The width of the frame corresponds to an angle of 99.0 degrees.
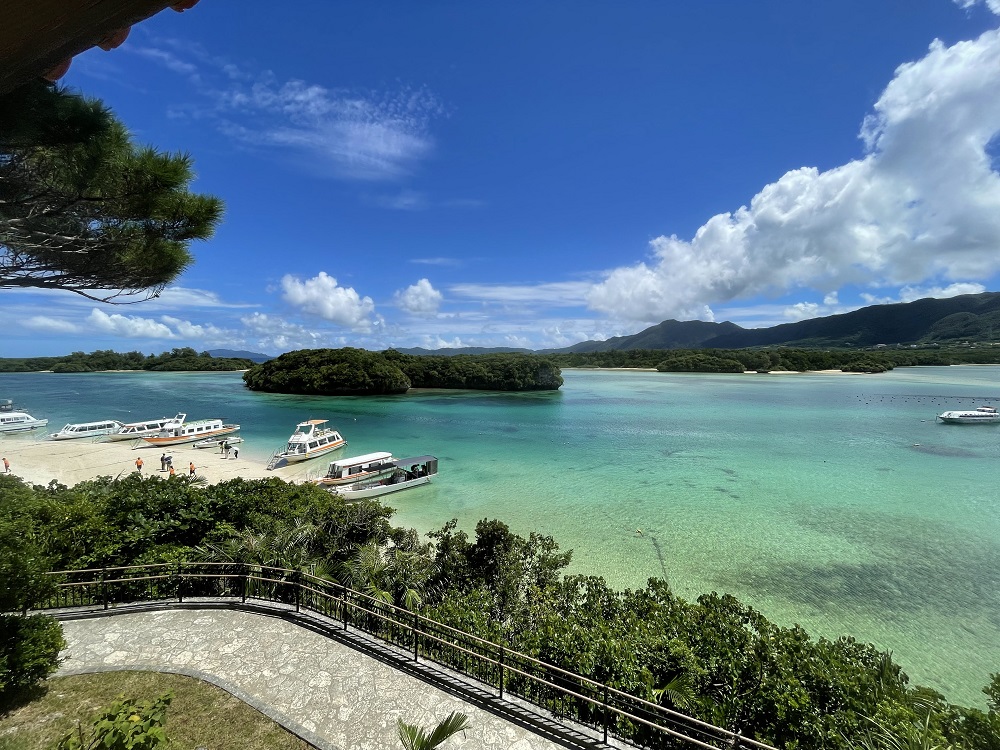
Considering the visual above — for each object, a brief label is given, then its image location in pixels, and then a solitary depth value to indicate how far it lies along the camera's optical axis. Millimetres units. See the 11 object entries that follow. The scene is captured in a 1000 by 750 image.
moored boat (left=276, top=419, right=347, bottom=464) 27828
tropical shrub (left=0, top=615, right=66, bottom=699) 4938
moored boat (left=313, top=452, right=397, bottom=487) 21939
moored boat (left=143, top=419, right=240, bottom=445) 33281
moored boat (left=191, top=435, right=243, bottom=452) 31809
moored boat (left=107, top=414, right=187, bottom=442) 35219
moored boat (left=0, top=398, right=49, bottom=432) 37156
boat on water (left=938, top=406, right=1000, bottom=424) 41188
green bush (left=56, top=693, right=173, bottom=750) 3141
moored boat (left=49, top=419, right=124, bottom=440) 33844
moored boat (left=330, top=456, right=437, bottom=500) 20484
